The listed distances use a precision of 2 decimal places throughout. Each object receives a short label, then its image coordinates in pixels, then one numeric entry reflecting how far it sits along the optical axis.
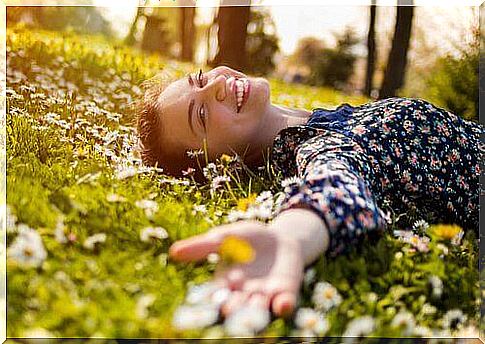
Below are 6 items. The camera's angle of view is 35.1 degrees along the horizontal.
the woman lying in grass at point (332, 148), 1.32
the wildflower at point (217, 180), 1.69
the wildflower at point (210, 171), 1.74
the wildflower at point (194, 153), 1.76
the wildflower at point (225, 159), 1.70
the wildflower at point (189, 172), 1.75
